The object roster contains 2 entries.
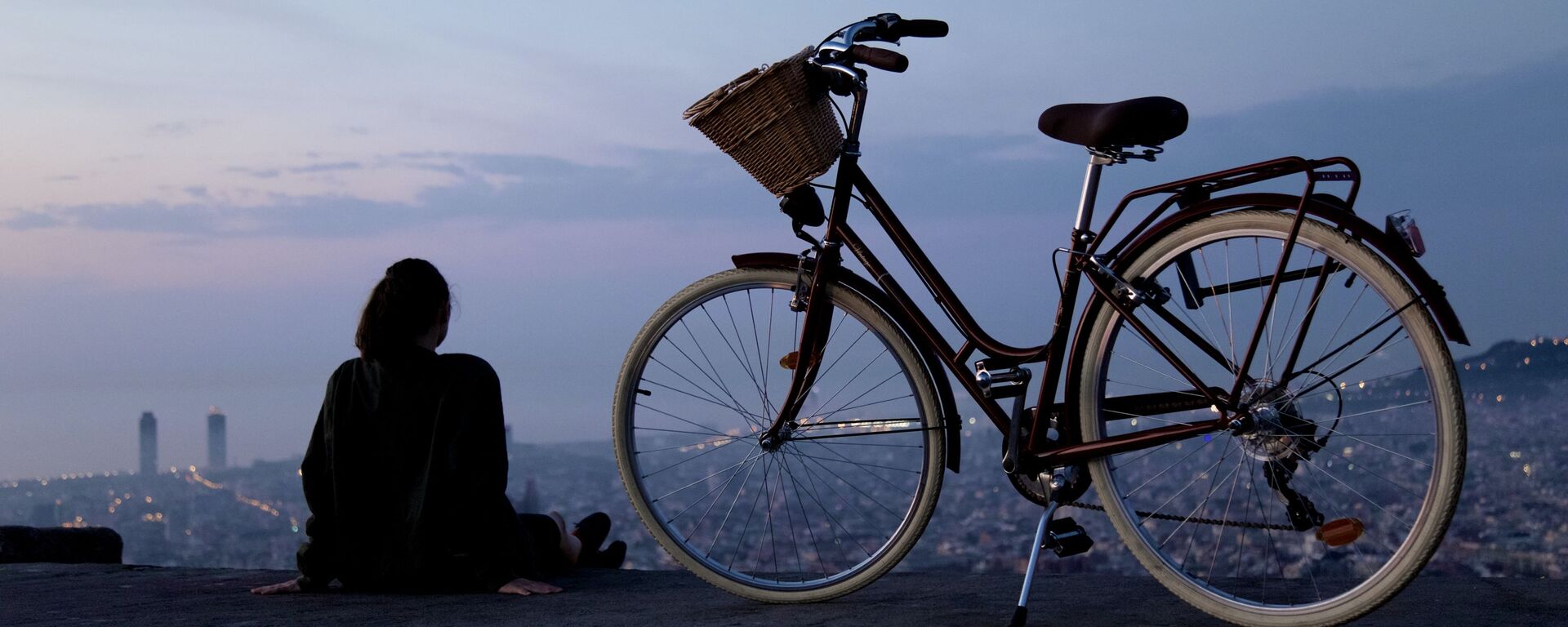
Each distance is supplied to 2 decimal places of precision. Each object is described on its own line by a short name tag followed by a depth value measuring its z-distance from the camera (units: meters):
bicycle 2.71
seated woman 3.78
